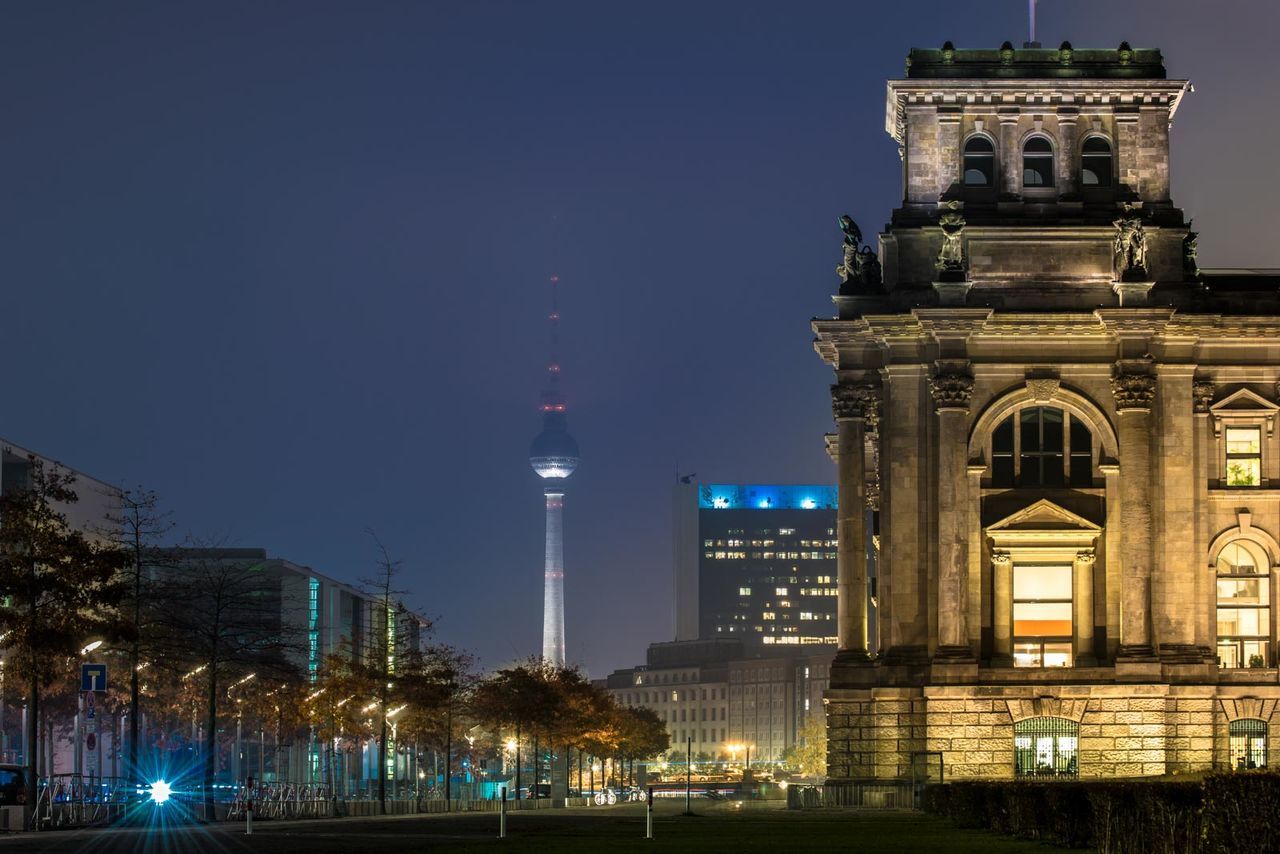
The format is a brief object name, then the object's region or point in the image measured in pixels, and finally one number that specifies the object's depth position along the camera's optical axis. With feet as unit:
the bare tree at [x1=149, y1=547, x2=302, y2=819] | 313.53
